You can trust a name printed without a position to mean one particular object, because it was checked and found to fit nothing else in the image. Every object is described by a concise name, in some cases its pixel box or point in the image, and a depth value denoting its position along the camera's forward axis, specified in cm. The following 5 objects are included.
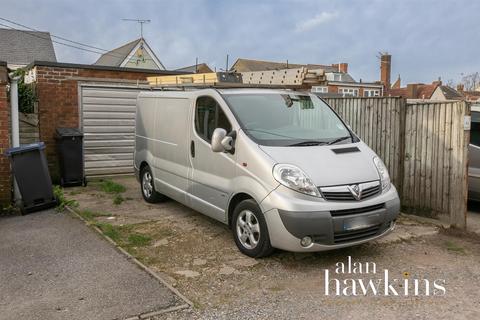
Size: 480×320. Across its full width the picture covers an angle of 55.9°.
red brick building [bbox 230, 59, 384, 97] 4912
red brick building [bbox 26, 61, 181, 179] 970
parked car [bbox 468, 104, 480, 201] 741
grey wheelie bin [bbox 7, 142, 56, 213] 696
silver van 453
